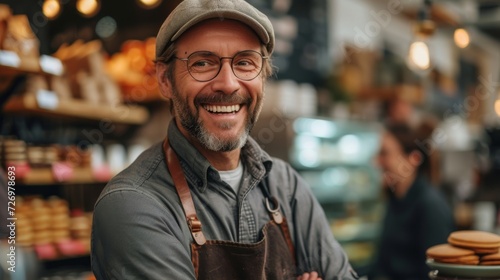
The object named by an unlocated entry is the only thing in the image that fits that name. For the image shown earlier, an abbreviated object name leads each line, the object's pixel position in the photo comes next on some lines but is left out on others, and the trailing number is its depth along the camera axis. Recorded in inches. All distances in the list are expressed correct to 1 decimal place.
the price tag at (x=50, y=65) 130.3
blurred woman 146.4
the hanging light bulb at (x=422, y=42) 146.2
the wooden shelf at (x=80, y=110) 136.1
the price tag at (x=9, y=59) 118.3
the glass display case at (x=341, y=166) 199.3
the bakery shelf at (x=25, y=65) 119.9
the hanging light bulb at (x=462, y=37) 181.6
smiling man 62.9
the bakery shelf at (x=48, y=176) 136.3
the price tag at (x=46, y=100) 138.9
